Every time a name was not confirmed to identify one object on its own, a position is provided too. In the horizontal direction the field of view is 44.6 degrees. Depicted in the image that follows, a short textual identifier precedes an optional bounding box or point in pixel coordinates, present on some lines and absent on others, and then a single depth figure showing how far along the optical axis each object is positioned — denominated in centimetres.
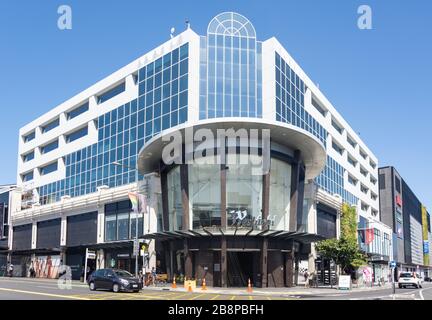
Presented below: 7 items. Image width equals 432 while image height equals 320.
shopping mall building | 4488
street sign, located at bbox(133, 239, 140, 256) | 4342
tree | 5378
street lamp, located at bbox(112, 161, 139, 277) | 4338
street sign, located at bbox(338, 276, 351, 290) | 4697
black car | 3412
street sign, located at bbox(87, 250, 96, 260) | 4832
